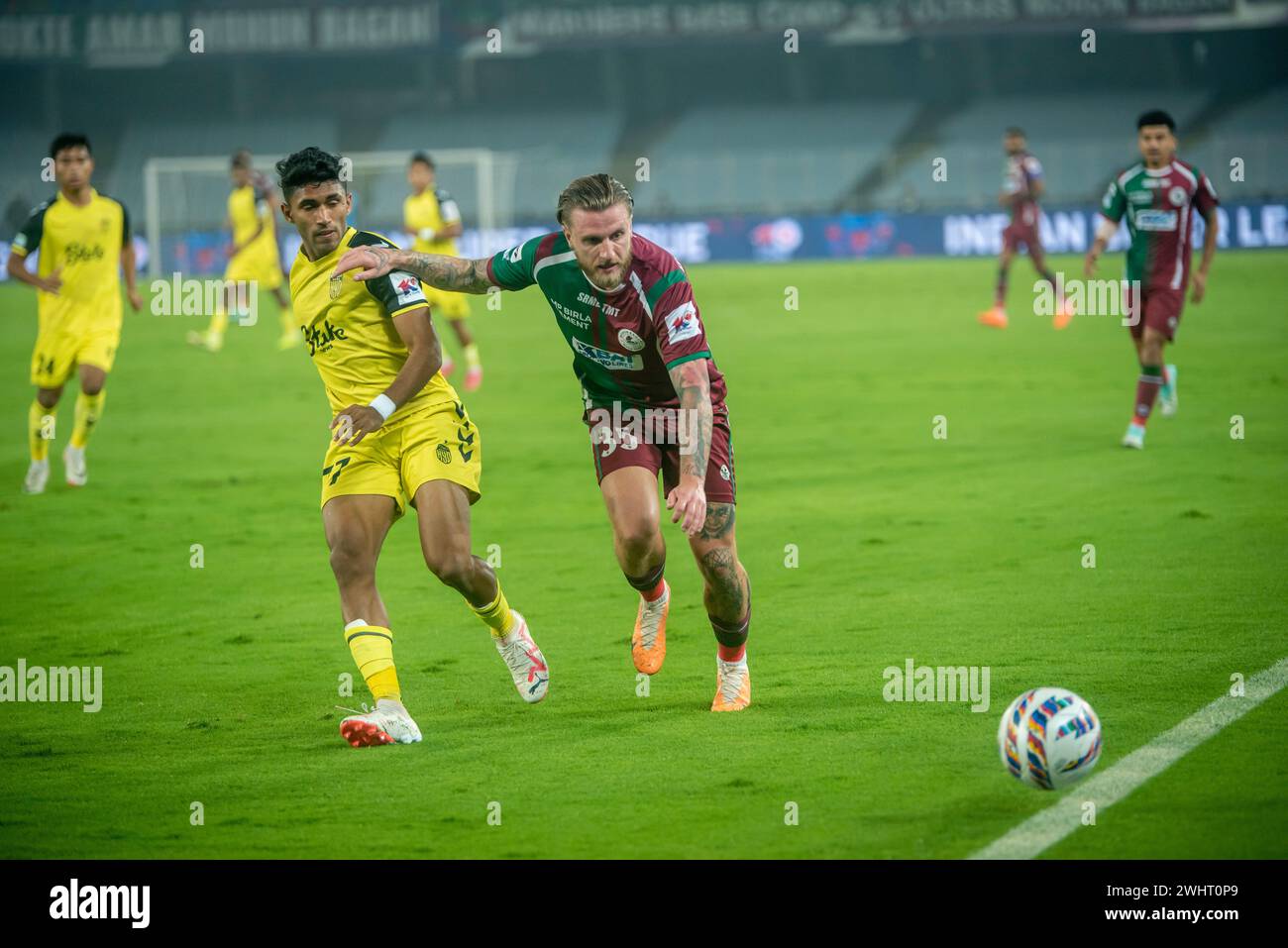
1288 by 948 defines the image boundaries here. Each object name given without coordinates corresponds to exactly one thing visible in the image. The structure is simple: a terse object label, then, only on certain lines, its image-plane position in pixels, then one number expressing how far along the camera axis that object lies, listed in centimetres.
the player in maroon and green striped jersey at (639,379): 650
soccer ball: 562
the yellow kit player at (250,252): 2477
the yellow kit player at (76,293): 1323
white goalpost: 3991
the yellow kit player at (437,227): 1950
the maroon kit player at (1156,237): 1373
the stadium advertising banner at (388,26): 4484
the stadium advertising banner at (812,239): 3888
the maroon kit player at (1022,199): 2478
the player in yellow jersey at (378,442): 667
